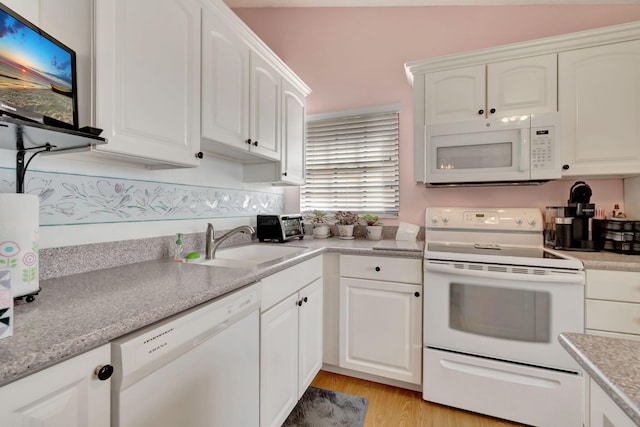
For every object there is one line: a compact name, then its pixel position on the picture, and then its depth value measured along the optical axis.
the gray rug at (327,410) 1.55
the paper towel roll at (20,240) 0.69
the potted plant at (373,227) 2.27
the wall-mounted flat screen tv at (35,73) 0.75
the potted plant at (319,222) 2.42
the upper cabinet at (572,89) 1.60
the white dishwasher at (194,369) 0.66
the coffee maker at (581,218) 1.64
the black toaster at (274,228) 2.04
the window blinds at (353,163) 2.42
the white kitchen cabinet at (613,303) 1.33
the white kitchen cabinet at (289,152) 2.04
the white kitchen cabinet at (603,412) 0.43
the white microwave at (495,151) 1.69
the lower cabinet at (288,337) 1.24
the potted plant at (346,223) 2.37
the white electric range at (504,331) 1.42
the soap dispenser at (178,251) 1.38
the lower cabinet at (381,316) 1.73
